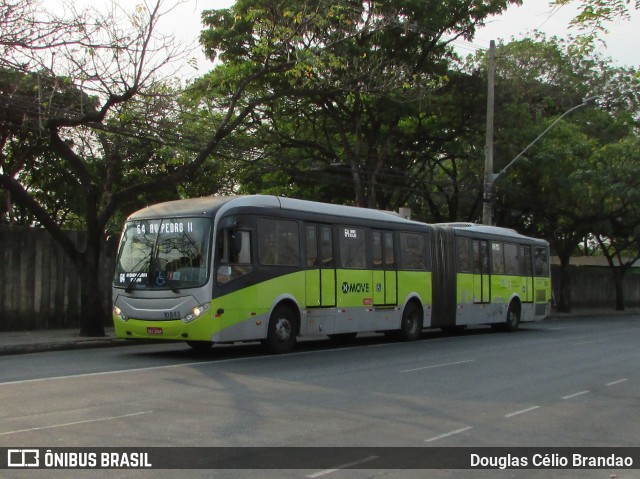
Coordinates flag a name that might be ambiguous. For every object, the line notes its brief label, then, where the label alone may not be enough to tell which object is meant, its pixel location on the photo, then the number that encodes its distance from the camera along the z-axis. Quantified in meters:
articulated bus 15.31
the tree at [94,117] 16.89
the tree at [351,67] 20.92
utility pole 29.19
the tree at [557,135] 35.06
